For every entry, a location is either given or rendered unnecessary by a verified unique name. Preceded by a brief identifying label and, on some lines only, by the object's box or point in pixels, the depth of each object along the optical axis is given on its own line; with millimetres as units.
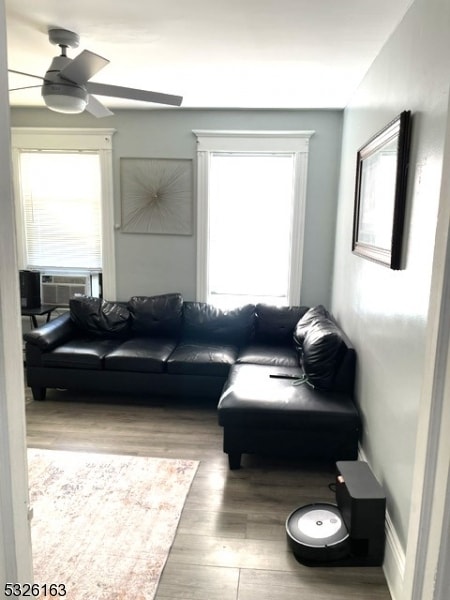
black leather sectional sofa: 2801
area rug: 2006
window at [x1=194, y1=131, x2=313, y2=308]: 4387
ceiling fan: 2408
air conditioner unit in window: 4812
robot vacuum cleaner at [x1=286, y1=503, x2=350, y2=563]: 2082
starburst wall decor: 4488
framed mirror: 2020
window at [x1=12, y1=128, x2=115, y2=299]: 4559
